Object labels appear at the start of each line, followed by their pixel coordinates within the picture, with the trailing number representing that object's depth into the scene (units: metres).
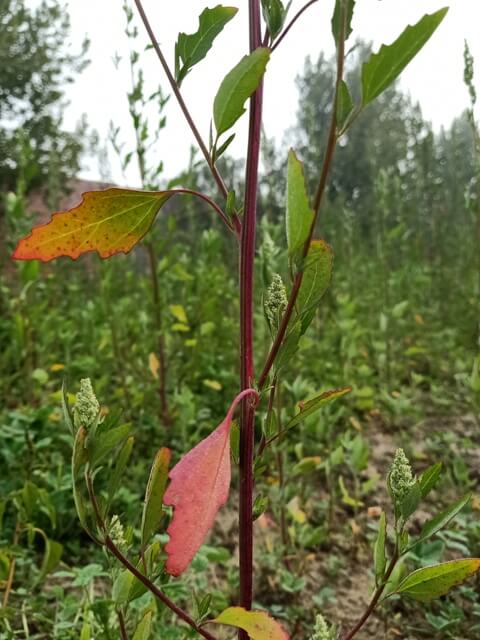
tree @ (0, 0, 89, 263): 6.62
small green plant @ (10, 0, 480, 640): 0.18
